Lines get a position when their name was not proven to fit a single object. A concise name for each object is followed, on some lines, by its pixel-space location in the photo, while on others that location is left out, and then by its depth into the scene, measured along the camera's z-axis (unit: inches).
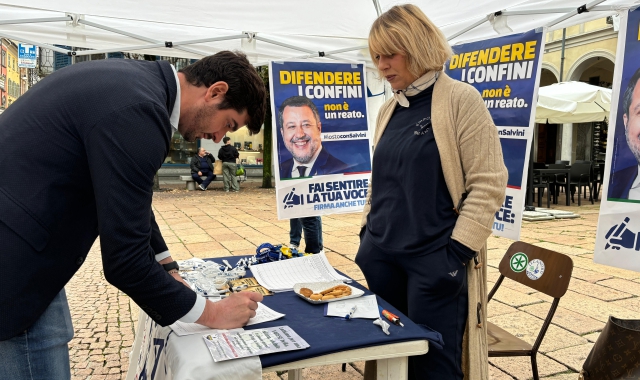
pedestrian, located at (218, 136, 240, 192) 503.8
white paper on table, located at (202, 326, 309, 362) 49.4
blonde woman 68.5
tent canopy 144.0
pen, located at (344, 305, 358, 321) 61.1
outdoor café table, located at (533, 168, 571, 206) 378.0
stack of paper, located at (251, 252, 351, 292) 77.3
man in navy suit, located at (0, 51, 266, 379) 42.8
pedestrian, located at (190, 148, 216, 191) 519.8
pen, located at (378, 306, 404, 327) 58.9
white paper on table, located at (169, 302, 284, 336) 55.3
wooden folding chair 84.7
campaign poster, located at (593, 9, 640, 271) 83.5
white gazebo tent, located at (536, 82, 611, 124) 362.3
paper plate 68.0
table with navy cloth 50.6
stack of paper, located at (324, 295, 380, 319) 61.7
